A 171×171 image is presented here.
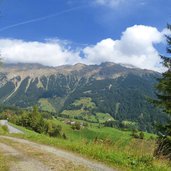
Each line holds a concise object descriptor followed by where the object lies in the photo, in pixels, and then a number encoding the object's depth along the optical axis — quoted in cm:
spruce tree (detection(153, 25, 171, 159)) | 1418
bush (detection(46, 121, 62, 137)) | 7972
